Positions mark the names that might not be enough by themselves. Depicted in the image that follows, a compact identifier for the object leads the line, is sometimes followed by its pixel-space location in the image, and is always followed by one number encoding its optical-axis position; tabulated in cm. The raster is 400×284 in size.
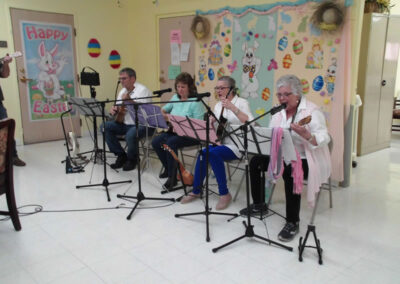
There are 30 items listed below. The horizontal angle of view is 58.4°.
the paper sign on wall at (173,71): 508
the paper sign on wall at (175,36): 495
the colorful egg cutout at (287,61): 371
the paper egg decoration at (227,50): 427
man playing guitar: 392
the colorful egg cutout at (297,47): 359
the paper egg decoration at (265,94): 398
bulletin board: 480
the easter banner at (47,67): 504
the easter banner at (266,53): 344
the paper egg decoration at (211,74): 453
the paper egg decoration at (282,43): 372
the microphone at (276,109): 198
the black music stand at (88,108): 358
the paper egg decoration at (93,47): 556
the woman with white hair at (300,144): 232
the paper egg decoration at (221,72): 439
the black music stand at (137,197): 273
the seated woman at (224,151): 285
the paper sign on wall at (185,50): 483
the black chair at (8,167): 234
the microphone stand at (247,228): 213
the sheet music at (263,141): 221
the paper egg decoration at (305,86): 359
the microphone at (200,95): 221
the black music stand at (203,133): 228
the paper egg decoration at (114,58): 580
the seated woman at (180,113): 338
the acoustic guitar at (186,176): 317
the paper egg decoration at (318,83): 345
